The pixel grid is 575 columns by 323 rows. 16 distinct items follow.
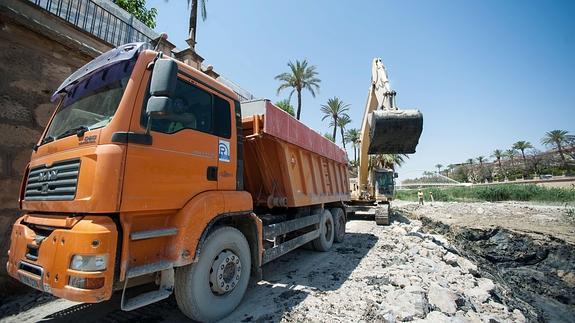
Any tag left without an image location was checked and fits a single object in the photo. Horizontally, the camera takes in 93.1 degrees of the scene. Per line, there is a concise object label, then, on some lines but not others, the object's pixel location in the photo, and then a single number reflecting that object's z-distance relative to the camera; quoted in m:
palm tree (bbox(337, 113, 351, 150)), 38.93
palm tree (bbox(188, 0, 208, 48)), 14.64
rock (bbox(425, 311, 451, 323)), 3.31
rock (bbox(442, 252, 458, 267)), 6.22
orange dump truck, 2.44
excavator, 7.89
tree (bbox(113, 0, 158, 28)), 11.50
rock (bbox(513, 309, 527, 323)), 4.00
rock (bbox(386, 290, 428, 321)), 3.42
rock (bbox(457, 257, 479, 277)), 5.96
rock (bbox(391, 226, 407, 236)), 9.84
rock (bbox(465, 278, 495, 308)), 4.48
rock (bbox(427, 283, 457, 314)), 3.76
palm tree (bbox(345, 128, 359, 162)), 44.56
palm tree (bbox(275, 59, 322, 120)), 30.12
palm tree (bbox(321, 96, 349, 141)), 37.91
